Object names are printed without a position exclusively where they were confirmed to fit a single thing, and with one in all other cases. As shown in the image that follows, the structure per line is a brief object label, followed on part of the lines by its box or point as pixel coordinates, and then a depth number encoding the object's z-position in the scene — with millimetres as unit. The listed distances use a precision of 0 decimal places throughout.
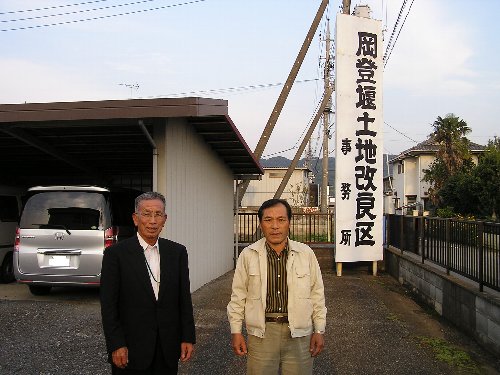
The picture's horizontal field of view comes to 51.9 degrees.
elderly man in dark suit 3000
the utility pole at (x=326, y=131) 24967
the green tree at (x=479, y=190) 30203
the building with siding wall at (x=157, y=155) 7469
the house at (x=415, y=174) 42406
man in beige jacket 3287
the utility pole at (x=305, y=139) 17152
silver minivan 7750
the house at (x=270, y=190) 45031
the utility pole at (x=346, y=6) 14094
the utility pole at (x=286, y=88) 14742
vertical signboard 11805
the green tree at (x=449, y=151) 38156
